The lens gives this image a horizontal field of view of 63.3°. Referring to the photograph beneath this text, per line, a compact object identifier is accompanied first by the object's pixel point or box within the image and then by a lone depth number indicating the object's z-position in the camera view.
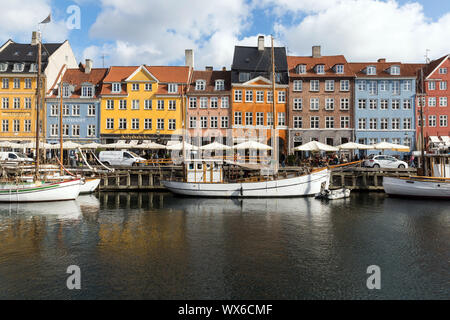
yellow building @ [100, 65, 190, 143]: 47.78
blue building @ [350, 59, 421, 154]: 48.22
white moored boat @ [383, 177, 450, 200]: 29.20
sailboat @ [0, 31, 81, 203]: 27.61
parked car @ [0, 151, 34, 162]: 35.22
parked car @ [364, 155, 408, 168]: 36.28
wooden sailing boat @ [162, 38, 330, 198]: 29.33
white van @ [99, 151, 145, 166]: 37.72
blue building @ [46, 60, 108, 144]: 48.19
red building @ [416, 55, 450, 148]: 49.09
